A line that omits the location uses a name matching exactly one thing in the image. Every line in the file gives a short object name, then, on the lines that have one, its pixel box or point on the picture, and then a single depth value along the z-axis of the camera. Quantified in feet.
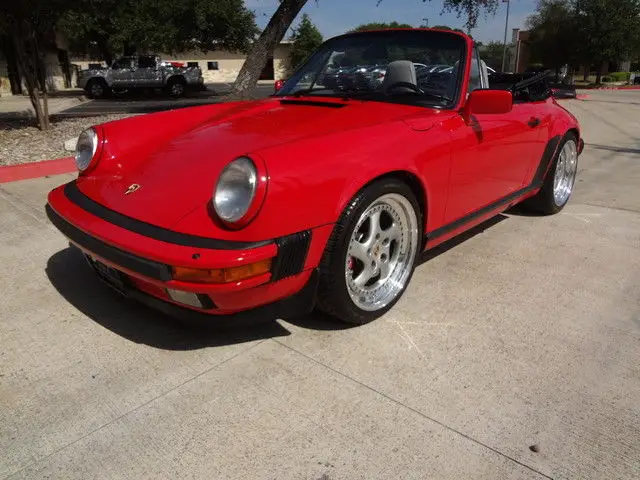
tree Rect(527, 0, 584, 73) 85.66
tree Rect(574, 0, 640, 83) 81.35
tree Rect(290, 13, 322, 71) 148.15
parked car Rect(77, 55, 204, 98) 66.64
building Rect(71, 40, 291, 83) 148.36
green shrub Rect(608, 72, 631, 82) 112.27
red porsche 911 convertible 6.37
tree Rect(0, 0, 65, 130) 23.98
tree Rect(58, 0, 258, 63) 73.77
